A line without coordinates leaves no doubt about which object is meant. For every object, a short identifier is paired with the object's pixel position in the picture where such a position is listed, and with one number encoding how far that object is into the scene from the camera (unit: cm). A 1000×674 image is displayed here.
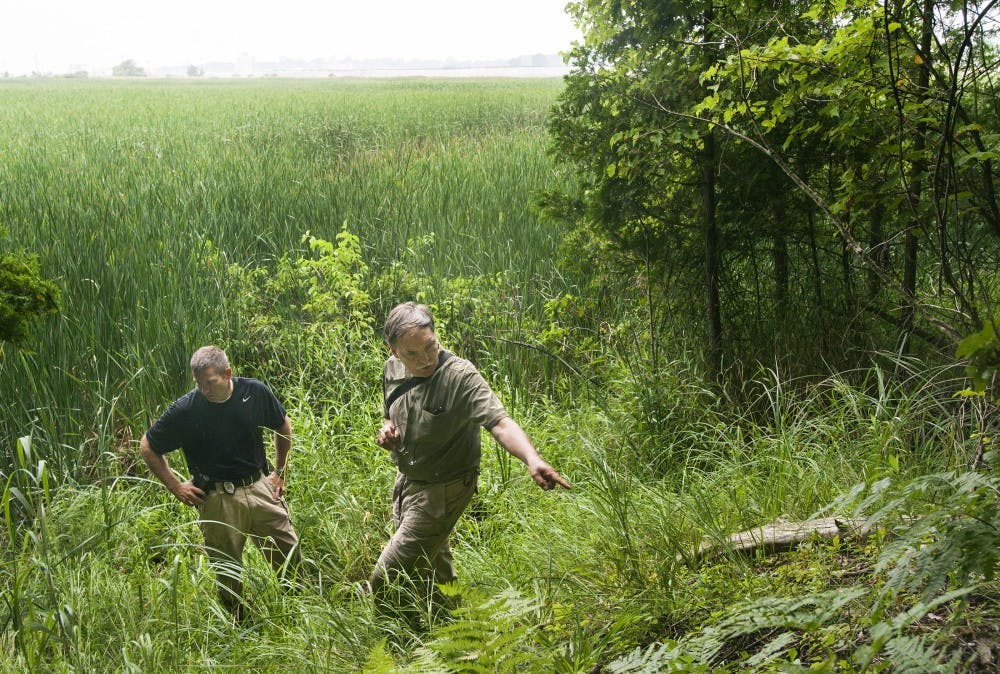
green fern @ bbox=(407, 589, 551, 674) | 206
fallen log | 264
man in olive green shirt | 289
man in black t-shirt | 331
